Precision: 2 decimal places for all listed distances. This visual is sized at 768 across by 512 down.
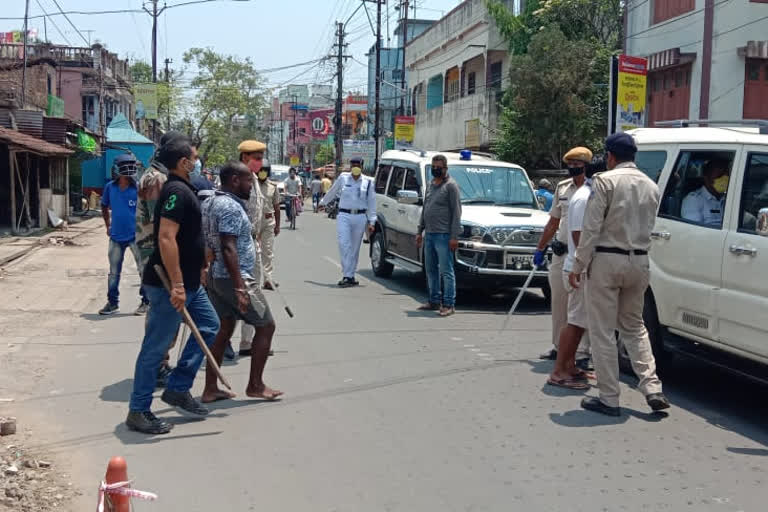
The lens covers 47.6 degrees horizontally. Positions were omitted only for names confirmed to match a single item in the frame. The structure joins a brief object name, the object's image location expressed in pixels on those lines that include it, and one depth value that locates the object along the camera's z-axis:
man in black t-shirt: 5.45
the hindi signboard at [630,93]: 14.86
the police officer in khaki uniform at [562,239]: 7.38
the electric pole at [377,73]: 40.16
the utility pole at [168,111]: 61.02
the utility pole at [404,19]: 43.29
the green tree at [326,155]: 85.19
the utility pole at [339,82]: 50.16
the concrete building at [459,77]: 33.72
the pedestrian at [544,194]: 15.31
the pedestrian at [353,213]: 13.01
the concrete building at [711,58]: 20.44
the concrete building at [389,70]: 62.11
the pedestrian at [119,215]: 10.16
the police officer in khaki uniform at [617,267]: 6.02
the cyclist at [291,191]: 26.23
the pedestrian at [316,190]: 38.59
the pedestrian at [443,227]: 10.49
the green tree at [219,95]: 63.50
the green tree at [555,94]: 25.16
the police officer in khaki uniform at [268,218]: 8.84
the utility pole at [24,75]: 26.84
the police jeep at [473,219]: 11.06
